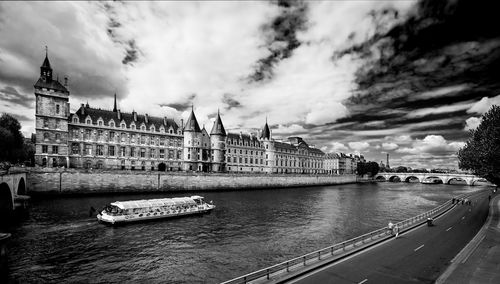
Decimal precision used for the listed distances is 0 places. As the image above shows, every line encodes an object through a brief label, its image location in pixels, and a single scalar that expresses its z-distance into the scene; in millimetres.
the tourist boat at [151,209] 34297
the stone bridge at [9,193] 34338
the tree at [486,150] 31031
